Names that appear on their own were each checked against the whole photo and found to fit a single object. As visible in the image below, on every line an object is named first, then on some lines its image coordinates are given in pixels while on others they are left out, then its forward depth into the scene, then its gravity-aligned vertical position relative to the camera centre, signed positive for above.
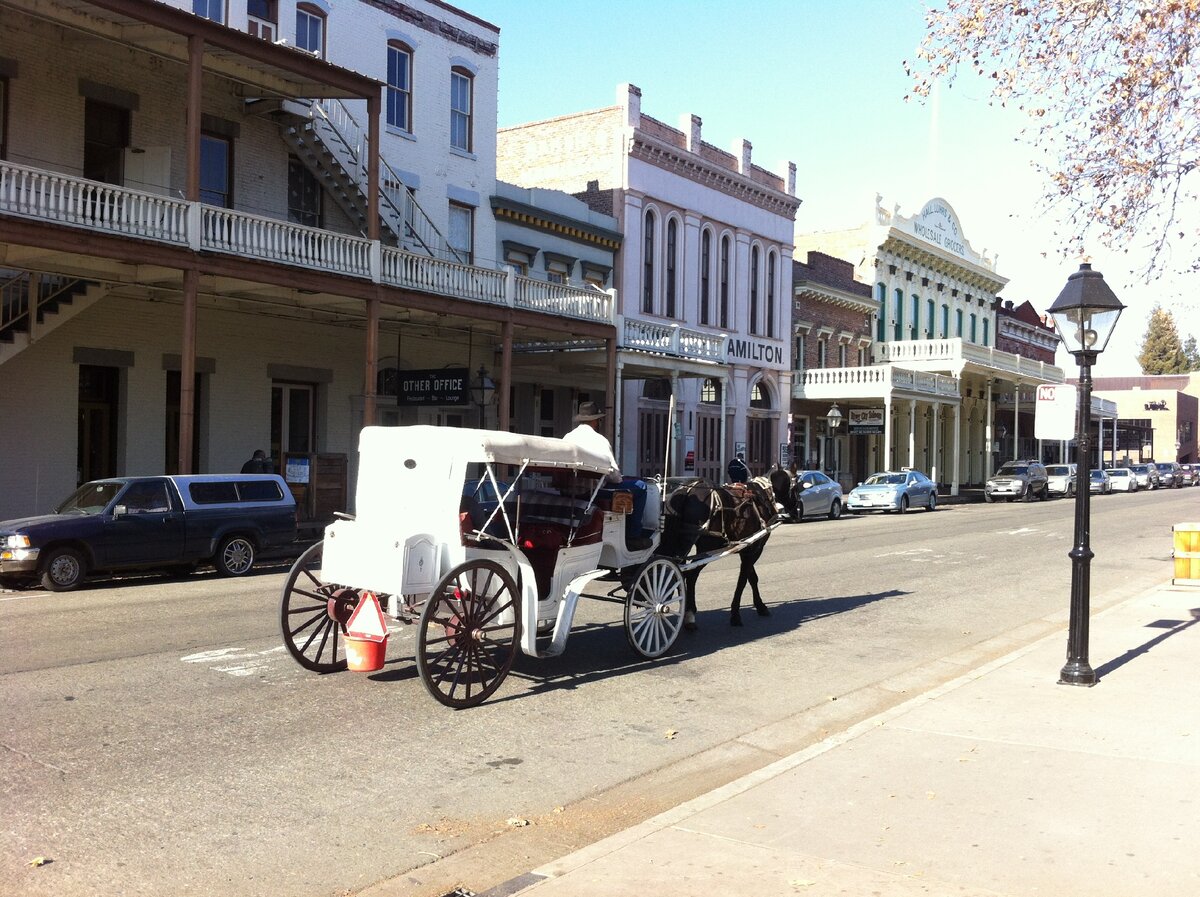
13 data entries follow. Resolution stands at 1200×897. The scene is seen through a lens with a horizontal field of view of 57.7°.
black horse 10.52 -0.63
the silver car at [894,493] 35.16 -1.04
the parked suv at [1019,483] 45.88 -0.78
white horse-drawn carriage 7.63 -0.74
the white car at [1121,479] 60.06 -0.68
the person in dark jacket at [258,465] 19.78 -0.34
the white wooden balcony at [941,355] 48.09 +4.86
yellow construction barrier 15.28 -1.22
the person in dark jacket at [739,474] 12.00 -0.19
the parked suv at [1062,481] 50.06 -0.71
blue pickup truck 13.46 -1.13
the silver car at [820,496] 30.65 -1.04
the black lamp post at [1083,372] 8.52 +0.75
